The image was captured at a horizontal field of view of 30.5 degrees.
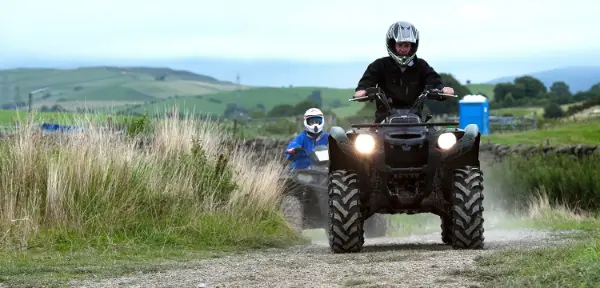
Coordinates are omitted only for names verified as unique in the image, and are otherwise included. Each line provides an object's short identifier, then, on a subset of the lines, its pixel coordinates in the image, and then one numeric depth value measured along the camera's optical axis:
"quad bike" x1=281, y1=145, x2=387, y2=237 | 16.44
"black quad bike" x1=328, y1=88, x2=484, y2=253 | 11.72
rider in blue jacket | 17.83
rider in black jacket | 12.65
